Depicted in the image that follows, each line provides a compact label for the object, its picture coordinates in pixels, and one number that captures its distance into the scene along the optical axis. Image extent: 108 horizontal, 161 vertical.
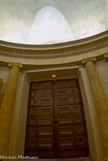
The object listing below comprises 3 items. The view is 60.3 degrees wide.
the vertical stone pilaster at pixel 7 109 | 2.41
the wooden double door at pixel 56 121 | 3.23
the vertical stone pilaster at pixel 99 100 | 2.38
